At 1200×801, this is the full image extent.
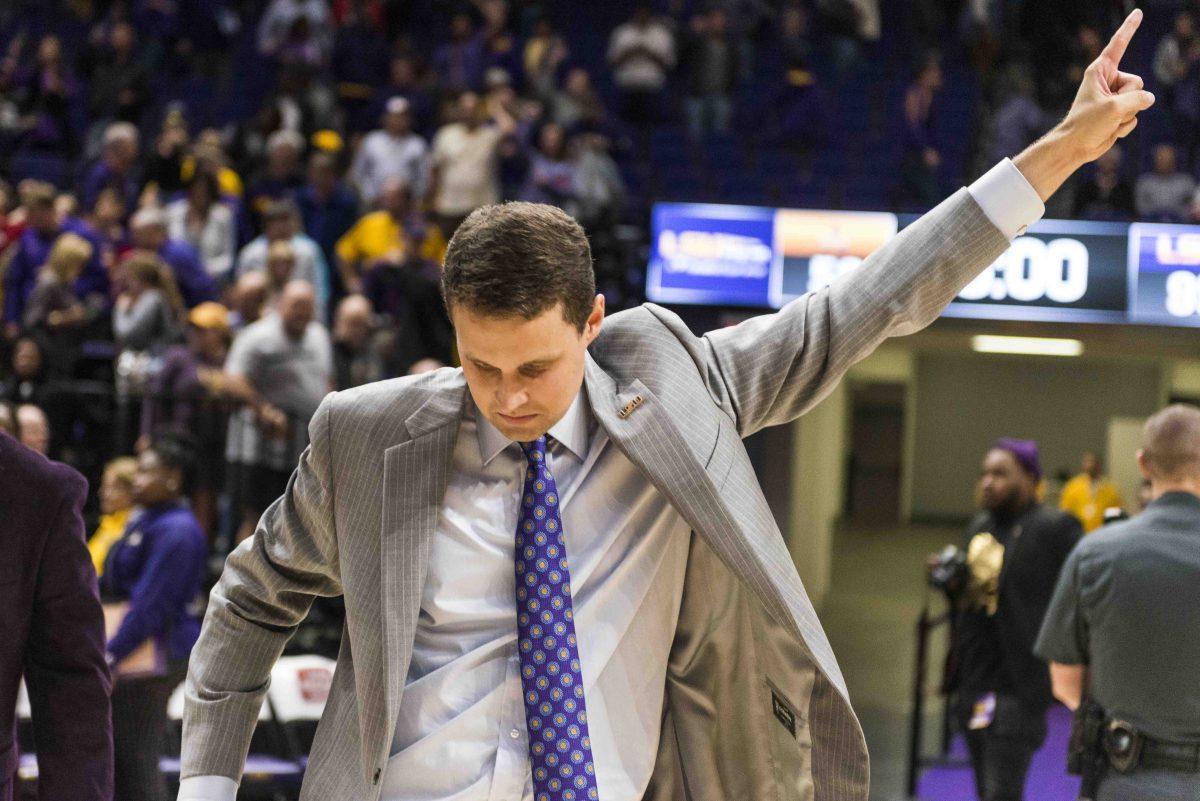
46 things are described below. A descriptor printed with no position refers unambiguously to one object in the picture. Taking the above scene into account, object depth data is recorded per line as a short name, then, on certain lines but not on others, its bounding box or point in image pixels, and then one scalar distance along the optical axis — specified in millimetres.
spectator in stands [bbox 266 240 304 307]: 9258
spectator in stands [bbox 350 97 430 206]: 11508
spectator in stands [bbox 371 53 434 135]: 12852
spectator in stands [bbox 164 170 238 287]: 10562
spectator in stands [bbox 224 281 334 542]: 7984
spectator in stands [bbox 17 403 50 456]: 6511
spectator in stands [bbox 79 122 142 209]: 11523
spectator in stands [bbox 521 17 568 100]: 13094
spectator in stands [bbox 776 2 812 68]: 13672
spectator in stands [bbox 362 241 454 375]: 9328
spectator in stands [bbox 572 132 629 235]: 11250
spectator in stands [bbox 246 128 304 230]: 11484
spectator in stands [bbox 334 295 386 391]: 9070
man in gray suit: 2051
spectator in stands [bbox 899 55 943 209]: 12164
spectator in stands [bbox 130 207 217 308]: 9812
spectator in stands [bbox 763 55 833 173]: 13250
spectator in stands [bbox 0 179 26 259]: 10562
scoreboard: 9359
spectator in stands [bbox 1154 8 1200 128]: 10344
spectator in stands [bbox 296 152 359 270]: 11234
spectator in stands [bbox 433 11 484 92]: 13172
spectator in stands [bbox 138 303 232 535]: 8016
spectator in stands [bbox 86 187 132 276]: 10359
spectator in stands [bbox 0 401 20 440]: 6242
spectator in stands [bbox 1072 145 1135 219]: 11144
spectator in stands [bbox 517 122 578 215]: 11234
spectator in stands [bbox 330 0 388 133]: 13766
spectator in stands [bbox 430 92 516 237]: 11273
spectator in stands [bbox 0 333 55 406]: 8838
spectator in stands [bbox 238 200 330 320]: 9664
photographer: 6188
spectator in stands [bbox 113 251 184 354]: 8977
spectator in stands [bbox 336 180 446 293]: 10531
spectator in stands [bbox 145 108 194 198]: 11234
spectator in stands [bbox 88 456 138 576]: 6543
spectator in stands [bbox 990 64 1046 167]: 12070
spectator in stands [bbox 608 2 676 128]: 13383
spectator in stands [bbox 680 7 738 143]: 13438
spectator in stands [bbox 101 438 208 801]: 5555
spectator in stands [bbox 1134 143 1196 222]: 11562
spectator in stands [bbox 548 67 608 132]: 12383
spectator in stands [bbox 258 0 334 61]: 13477
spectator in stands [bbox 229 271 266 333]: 9016
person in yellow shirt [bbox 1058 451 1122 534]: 11094
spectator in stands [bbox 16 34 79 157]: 13359
